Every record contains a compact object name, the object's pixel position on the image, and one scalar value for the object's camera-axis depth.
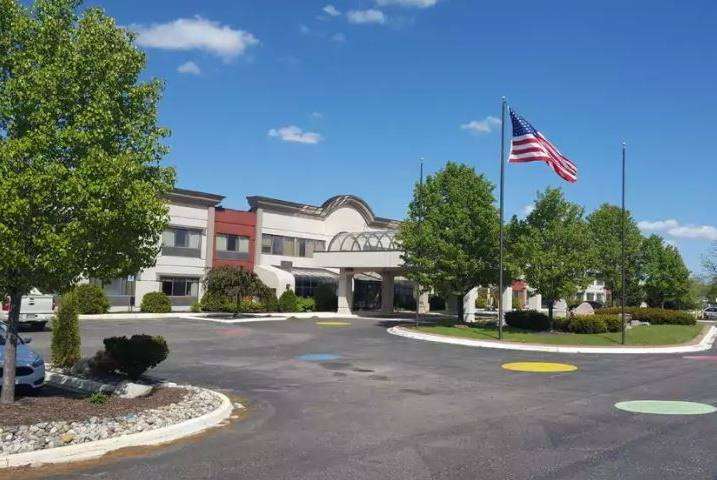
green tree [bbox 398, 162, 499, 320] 33.25
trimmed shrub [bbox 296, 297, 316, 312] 47.31
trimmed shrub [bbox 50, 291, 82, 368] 15.95
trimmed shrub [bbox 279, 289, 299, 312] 46.22
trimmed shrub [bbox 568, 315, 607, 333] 30.92
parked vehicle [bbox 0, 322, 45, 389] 12.57
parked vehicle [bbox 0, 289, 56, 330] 28.52
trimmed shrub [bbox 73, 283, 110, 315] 38.37
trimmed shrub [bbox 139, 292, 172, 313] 41.59
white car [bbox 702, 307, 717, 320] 62.06
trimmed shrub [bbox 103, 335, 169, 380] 14.05
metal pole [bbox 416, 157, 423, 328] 35.47
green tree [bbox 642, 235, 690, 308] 53.25
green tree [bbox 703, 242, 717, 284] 64.81
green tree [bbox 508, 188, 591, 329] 30.30
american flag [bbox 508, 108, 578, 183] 25.20
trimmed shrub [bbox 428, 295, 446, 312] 58.19
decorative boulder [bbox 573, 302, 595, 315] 41.88
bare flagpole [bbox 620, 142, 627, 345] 26.48
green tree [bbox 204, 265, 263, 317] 39.00
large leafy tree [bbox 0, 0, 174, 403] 10.03
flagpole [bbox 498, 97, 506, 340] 27.30
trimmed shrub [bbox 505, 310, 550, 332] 34.09
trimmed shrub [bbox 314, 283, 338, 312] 49.70
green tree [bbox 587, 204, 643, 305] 47.34
